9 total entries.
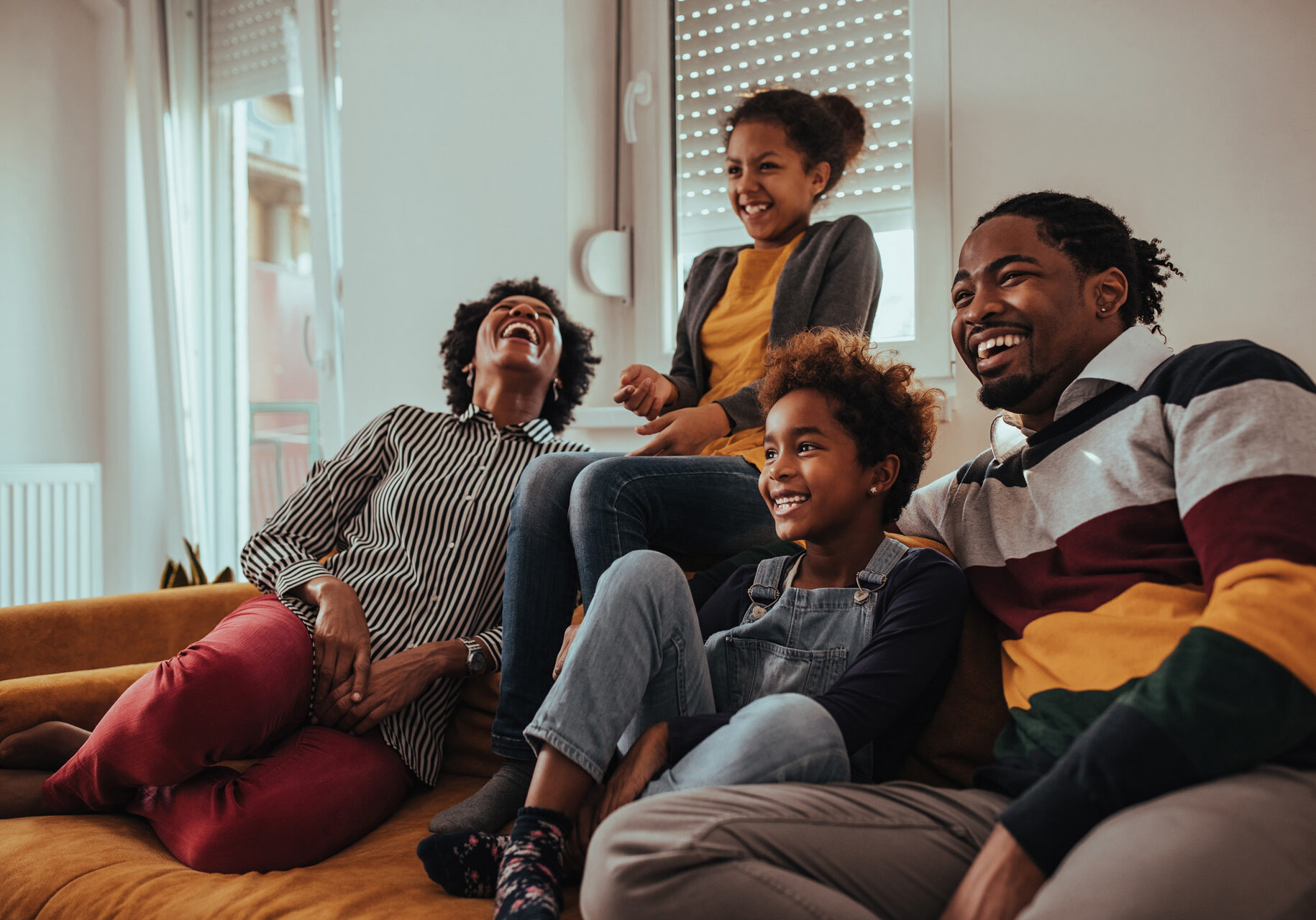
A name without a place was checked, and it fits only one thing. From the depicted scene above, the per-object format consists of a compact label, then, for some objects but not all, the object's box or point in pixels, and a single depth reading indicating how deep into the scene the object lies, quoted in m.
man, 0.80
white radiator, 3.33
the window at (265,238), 3.63
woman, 1.38
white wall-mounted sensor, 2.65
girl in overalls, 1.06
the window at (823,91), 2.27
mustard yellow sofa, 1.17
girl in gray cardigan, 1.44
